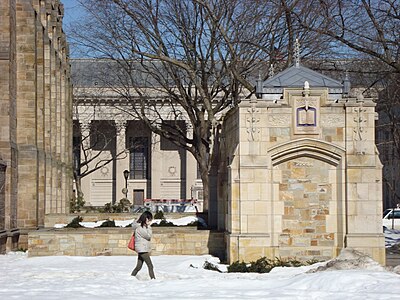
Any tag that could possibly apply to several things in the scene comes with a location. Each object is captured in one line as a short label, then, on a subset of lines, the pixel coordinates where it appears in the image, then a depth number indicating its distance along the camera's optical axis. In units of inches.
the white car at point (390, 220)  1775.6
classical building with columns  2896.2
